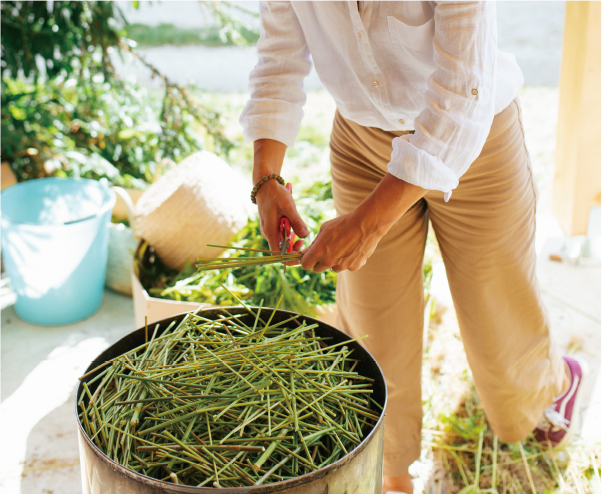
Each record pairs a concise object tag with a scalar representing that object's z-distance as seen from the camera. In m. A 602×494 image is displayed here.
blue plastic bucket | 2.21
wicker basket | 2.23
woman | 0.98
